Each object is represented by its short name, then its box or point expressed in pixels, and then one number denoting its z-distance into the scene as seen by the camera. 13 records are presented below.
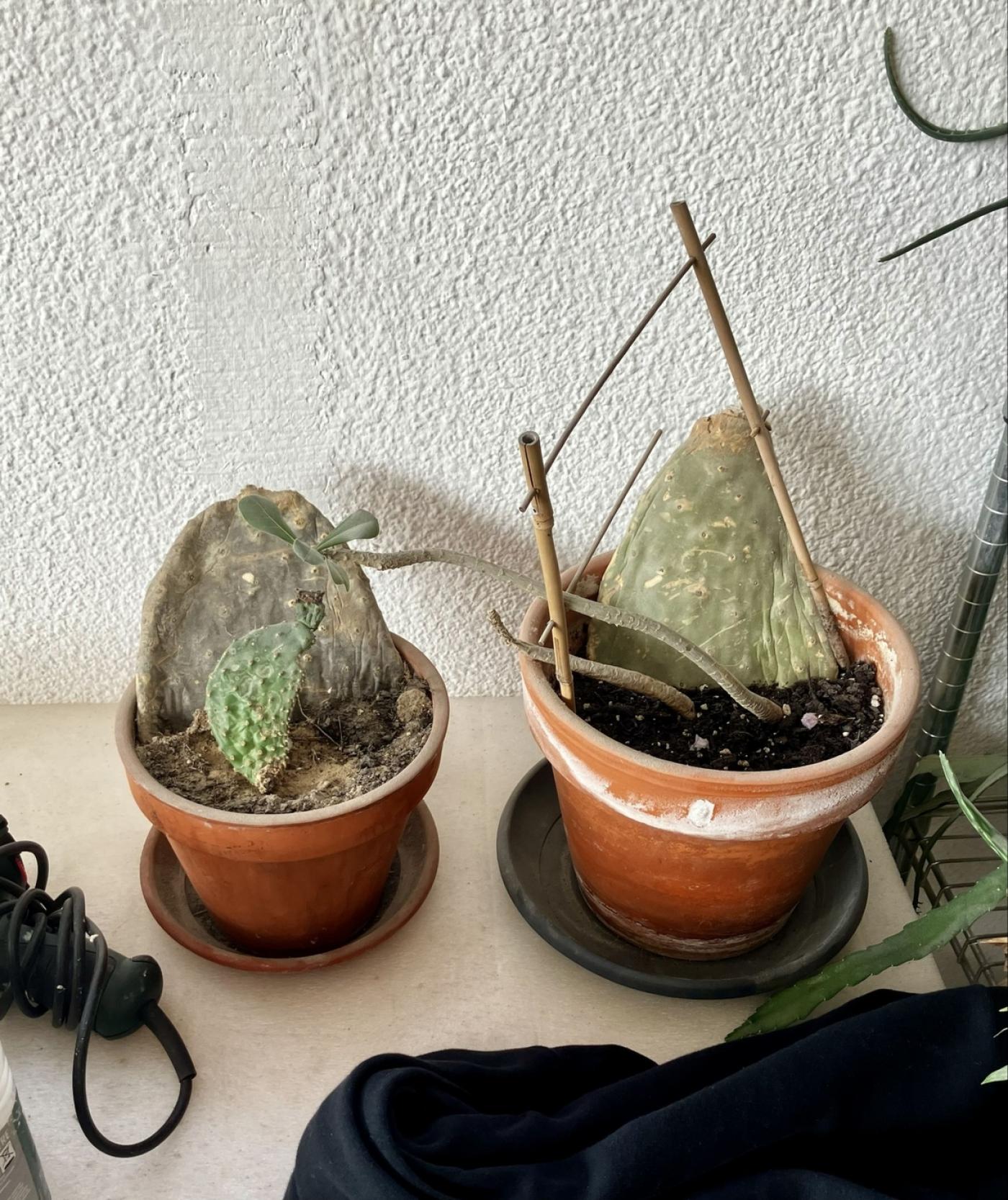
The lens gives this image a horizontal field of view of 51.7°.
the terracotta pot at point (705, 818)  0.64
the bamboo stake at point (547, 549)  0.52
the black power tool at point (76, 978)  0.65
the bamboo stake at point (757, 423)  0.64
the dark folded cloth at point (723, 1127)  0.55
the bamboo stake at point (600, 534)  0.74
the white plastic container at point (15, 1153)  0.53
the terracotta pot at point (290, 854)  0.65
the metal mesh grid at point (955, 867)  0.92
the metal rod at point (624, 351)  0.65
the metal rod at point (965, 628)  0.86
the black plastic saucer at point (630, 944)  0.73
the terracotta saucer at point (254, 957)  0.73
